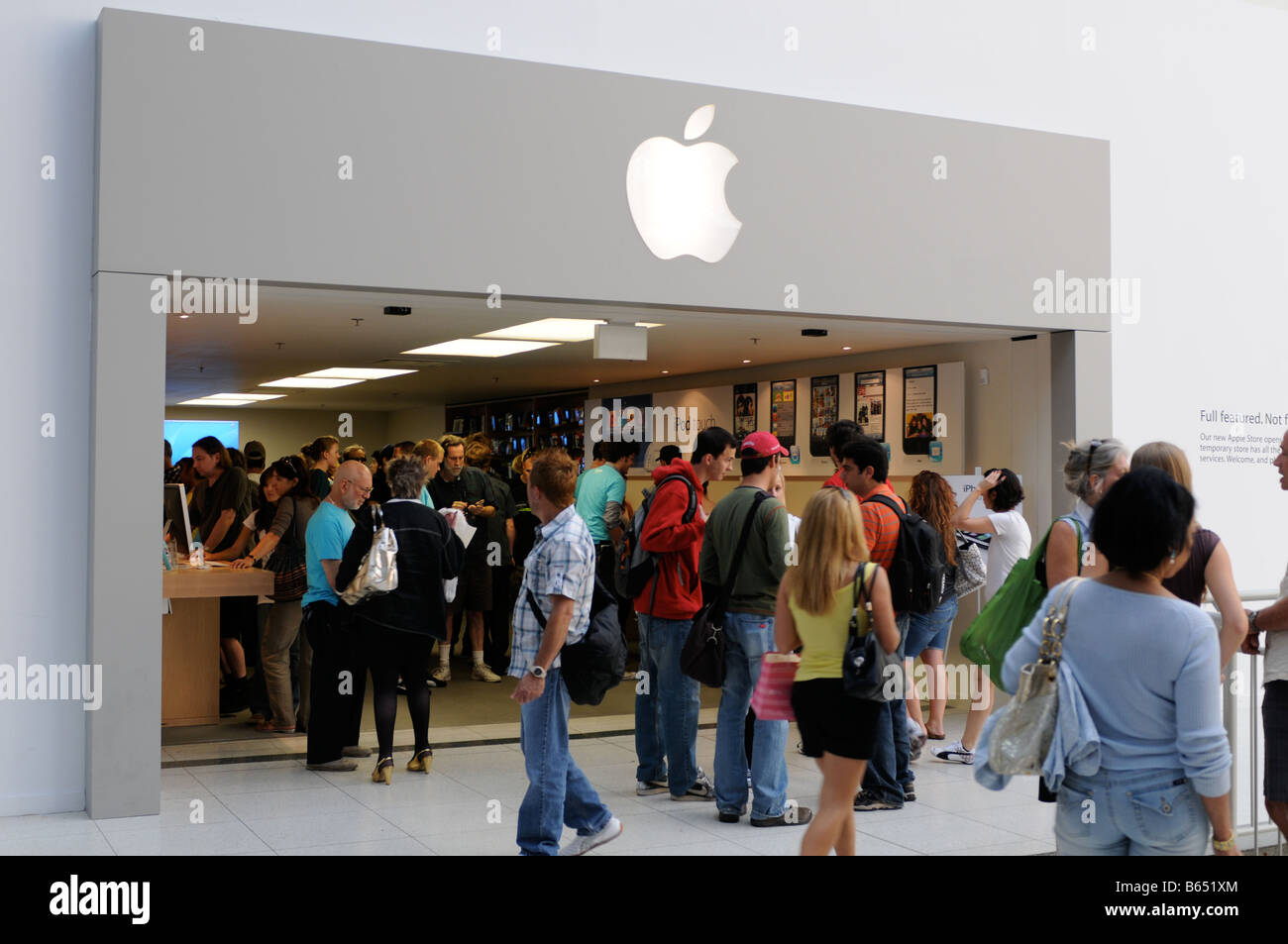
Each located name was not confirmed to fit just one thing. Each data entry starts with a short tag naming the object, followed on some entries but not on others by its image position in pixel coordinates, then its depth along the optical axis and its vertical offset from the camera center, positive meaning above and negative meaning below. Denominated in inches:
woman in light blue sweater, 101.0 -14.8
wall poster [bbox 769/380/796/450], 402.0 +29.5
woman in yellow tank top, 148.9 -15.9
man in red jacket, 216.5 -16.3
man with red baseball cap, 201.8 -17.9
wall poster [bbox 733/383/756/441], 424.5 +31.4
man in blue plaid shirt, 166.6 -17.5
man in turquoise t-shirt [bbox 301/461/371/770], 238.2 -25.8
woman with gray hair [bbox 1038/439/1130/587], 155.1 +0.8
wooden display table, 284.0 -35.9
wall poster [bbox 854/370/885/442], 360.8 +28.9
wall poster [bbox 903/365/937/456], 341.7 +25.9
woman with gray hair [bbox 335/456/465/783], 225.8 -17.3
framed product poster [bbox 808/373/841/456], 377.7 +28.8
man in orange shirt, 200.7 -8.9
